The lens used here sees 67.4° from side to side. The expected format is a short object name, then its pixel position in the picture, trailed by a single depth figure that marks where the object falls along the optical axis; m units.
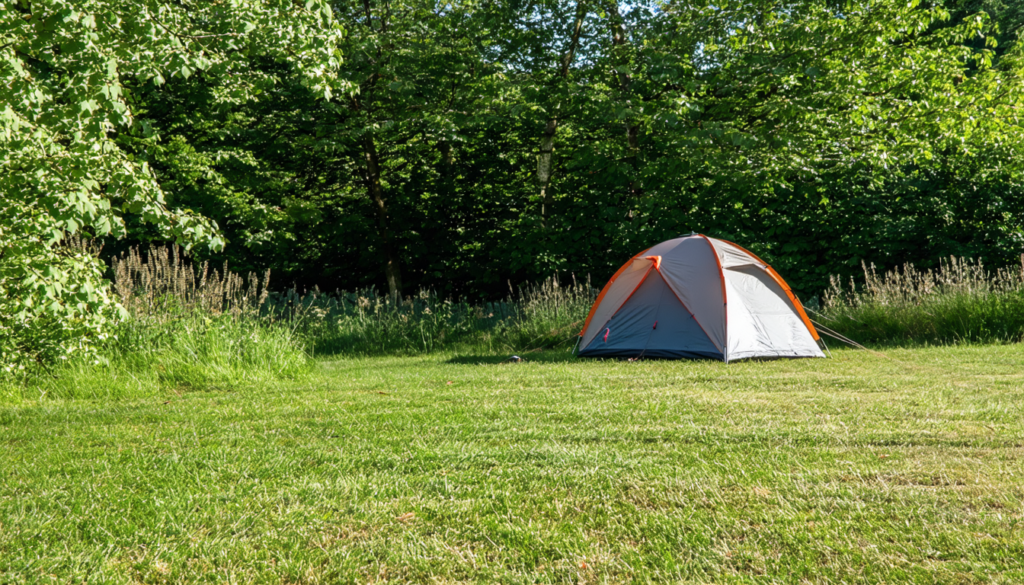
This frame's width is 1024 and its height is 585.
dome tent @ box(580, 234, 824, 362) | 9.38
